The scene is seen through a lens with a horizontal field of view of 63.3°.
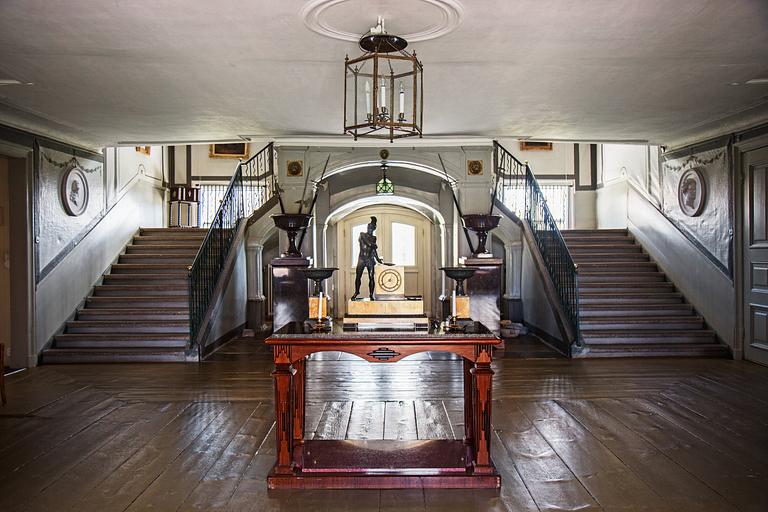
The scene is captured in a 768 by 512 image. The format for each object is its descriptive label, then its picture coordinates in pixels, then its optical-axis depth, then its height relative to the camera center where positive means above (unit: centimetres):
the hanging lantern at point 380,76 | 371 +150
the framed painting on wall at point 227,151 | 1448 +242
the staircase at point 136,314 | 804 -84
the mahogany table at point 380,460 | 359 -100
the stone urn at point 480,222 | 925 +47
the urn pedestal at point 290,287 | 908 -48
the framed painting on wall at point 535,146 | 1407 +243
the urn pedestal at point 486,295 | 958 -64
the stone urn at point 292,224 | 893 +44
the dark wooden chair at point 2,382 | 552 -112
